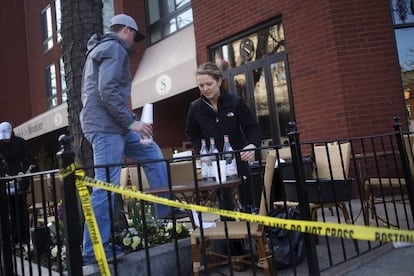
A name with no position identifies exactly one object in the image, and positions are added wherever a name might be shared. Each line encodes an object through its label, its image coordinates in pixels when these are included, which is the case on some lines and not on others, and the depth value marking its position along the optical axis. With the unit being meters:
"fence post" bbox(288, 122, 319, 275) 3.03
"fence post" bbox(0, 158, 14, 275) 3.34
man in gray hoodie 3.19
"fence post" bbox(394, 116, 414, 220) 3.95
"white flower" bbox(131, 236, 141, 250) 3.43
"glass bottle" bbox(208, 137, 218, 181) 3.47
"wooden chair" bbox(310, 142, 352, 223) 3.75
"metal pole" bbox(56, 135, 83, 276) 2.31
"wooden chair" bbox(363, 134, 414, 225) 4.23
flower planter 3.15
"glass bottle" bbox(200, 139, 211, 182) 3.48
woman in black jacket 3.89
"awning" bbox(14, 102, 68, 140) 13.69
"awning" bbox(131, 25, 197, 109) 9.10
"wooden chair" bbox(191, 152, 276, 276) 3.05
